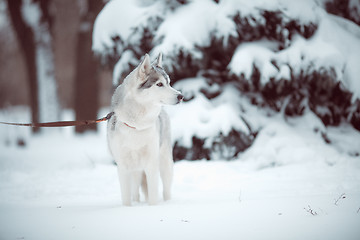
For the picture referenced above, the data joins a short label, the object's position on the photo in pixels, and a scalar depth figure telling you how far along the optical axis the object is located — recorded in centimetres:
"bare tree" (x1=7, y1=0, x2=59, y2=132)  1151
